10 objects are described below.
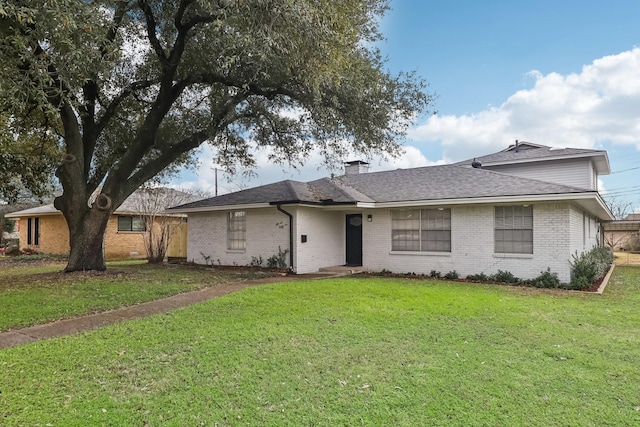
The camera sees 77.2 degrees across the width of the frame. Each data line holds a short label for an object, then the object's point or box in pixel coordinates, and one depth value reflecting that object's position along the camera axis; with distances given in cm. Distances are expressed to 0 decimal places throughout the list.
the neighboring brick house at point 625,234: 2783
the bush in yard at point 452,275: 1273
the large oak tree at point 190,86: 691
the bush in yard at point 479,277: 1230
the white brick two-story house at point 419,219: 1166
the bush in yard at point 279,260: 1434
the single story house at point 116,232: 2102
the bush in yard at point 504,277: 1188
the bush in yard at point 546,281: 1119
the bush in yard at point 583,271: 1086
